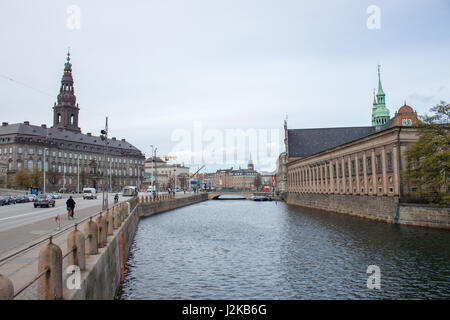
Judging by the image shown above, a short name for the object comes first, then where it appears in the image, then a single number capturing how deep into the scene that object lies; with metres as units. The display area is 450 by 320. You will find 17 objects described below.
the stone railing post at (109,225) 20.11
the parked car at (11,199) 60.03
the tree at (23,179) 105.14
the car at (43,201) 46.84
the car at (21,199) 64.38
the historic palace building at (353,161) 44.06
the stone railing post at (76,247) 10.53
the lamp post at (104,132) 39.52
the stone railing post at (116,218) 24.14
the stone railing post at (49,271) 7.82
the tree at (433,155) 34.97
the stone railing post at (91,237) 13.36
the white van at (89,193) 78.25
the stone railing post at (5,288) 5.91
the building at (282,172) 123.38
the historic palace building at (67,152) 136.62
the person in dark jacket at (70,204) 28.79
